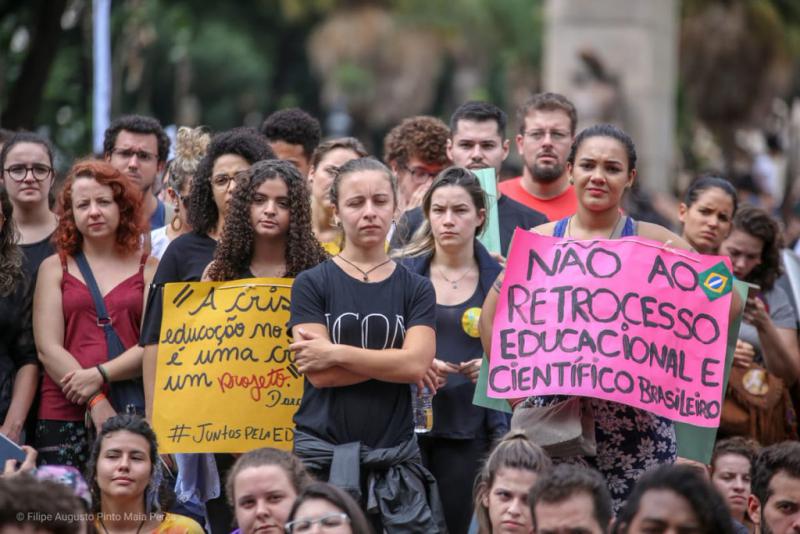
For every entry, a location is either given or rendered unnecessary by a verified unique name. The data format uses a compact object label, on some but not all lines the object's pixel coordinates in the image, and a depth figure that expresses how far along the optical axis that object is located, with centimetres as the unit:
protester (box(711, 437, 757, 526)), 1622
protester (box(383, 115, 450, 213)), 1849
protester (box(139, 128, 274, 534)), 1536
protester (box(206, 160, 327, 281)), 1498
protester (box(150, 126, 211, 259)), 1708
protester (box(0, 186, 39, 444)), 1570
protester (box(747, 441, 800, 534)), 1452
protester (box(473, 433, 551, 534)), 1337
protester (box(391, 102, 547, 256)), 1788
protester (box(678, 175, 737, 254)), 1728
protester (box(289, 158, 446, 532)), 1361
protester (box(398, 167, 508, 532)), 1525
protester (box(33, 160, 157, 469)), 1554
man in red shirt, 1802
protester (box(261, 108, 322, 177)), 1924
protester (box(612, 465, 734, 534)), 1103
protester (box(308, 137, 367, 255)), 1800
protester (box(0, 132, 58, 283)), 1673
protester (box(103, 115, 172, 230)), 1815
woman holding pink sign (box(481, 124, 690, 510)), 1382
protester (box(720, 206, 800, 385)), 1782
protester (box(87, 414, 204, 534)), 1429
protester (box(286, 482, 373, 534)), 1196
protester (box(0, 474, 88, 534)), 1080
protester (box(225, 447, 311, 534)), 1325
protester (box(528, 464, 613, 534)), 1198
